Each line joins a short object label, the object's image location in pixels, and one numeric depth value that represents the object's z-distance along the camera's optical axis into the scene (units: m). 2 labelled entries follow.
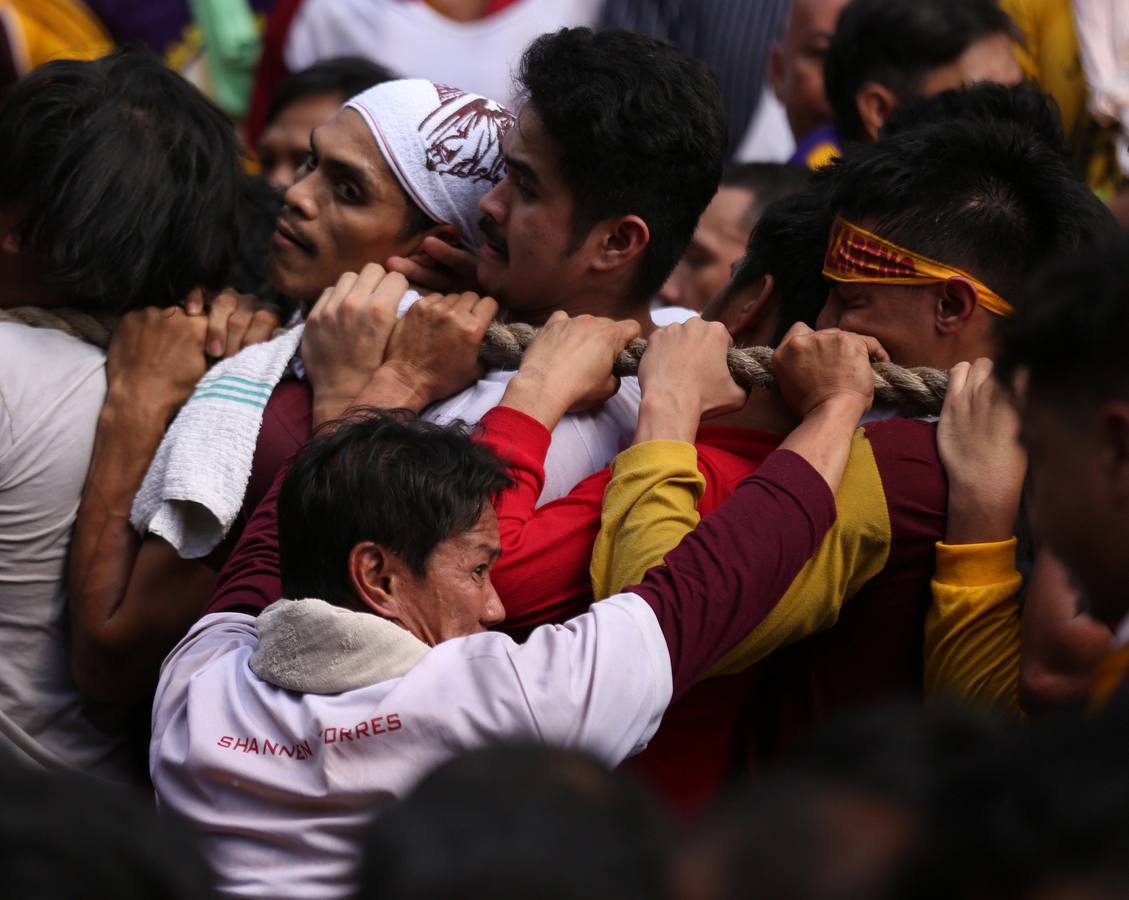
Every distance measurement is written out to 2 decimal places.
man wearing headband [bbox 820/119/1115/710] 5.70
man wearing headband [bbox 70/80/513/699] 6.02
